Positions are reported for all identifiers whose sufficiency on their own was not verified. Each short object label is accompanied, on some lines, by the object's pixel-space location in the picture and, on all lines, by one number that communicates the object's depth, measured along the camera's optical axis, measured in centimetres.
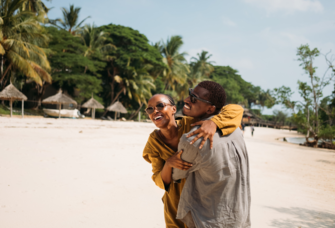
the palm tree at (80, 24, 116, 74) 2738
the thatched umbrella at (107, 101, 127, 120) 2770
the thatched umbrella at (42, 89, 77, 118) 2272
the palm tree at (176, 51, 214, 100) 4102
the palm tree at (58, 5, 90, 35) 2966
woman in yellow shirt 160
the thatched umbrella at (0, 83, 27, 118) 1881
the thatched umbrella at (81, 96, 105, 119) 2544
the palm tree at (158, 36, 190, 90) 3528
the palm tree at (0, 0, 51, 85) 1864
